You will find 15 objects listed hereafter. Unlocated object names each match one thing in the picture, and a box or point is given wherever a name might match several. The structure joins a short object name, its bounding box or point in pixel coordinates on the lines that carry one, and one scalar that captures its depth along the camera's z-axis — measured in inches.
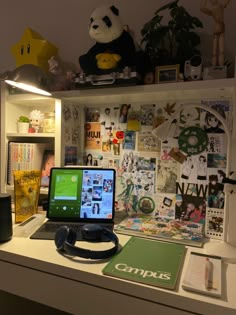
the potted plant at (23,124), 58.6
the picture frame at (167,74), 43.9
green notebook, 29.3
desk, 26.8
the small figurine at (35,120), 58.6
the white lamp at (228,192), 38.8
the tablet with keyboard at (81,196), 47.8
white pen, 28.1
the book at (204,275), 27.6
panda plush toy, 45.5
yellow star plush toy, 57.3
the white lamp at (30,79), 44.9
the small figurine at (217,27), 40.4
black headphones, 33.6
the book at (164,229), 40.8
